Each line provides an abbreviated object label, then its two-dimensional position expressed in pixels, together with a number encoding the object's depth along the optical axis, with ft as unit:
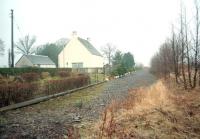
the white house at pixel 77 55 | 111.00
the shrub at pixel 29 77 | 51.45
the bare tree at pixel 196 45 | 33.06
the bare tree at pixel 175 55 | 41.19
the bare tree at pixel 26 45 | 168.72
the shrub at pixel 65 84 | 33.89
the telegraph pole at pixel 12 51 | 74.18
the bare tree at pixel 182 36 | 37.40
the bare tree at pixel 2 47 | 146.46
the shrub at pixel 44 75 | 63.65
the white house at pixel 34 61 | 114.85
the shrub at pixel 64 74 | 64.71
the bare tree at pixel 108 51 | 179.03
